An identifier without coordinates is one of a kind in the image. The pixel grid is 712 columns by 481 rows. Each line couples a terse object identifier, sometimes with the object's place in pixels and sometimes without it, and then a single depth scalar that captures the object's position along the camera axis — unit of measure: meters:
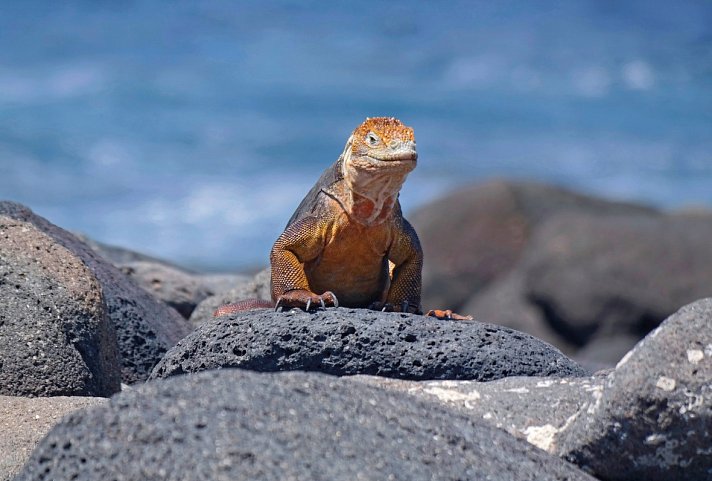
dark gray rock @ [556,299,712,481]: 9.84
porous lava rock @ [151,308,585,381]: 12.49
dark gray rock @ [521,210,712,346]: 37.12
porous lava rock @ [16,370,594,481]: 8.76
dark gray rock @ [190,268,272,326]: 19.50
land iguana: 13.35
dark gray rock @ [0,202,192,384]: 17.19
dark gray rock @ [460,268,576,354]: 38.56
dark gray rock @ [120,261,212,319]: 21.69
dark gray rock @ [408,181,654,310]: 42.62
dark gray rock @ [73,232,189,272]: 24.28
